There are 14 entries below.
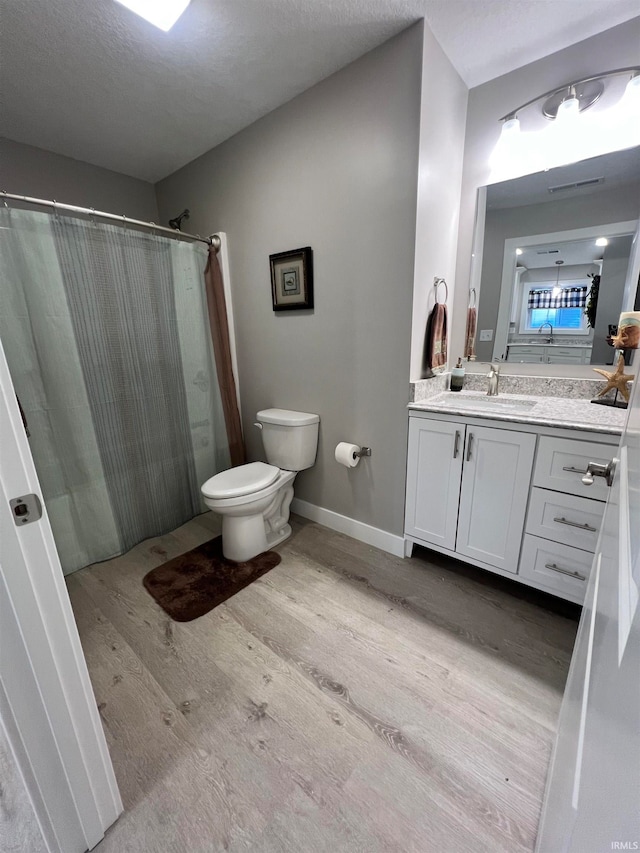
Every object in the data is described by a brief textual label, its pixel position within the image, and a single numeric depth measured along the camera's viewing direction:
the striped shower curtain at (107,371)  1.60
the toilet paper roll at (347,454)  1.89
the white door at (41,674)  0.64
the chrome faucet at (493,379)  1.87
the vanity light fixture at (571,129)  1.45
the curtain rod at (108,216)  1.46
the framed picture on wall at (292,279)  1.91
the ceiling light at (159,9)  1.22
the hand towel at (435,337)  1.75
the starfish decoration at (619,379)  1.51
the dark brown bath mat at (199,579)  1.61
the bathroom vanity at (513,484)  1.33
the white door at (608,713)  0.30
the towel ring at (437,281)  1.76
